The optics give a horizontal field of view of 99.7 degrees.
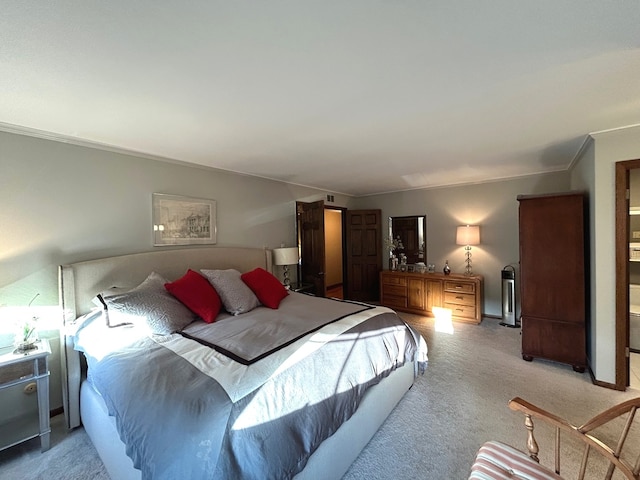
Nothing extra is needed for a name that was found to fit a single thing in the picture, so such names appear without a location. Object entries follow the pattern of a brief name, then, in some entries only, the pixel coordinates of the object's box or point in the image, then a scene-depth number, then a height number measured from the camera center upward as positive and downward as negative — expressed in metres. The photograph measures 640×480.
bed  1.16 -0.79
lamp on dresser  4.49 +0.00
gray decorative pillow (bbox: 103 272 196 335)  2.07 -0.55
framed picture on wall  2.98 +0.23
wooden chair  1.01 -0.94
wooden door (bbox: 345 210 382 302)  5.72 -0.37
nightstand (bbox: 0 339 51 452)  1.84 -0.99
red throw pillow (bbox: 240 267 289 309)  2.87 -0.55
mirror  5.26 -0.02
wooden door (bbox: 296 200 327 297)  4.19 -0.09
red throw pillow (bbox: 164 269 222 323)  2.40 -0.52
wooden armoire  2.80 -0.46
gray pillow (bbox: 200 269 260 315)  2.65 -0.54
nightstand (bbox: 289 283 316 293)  4.32 -0.81
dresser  4.31 -1.00
